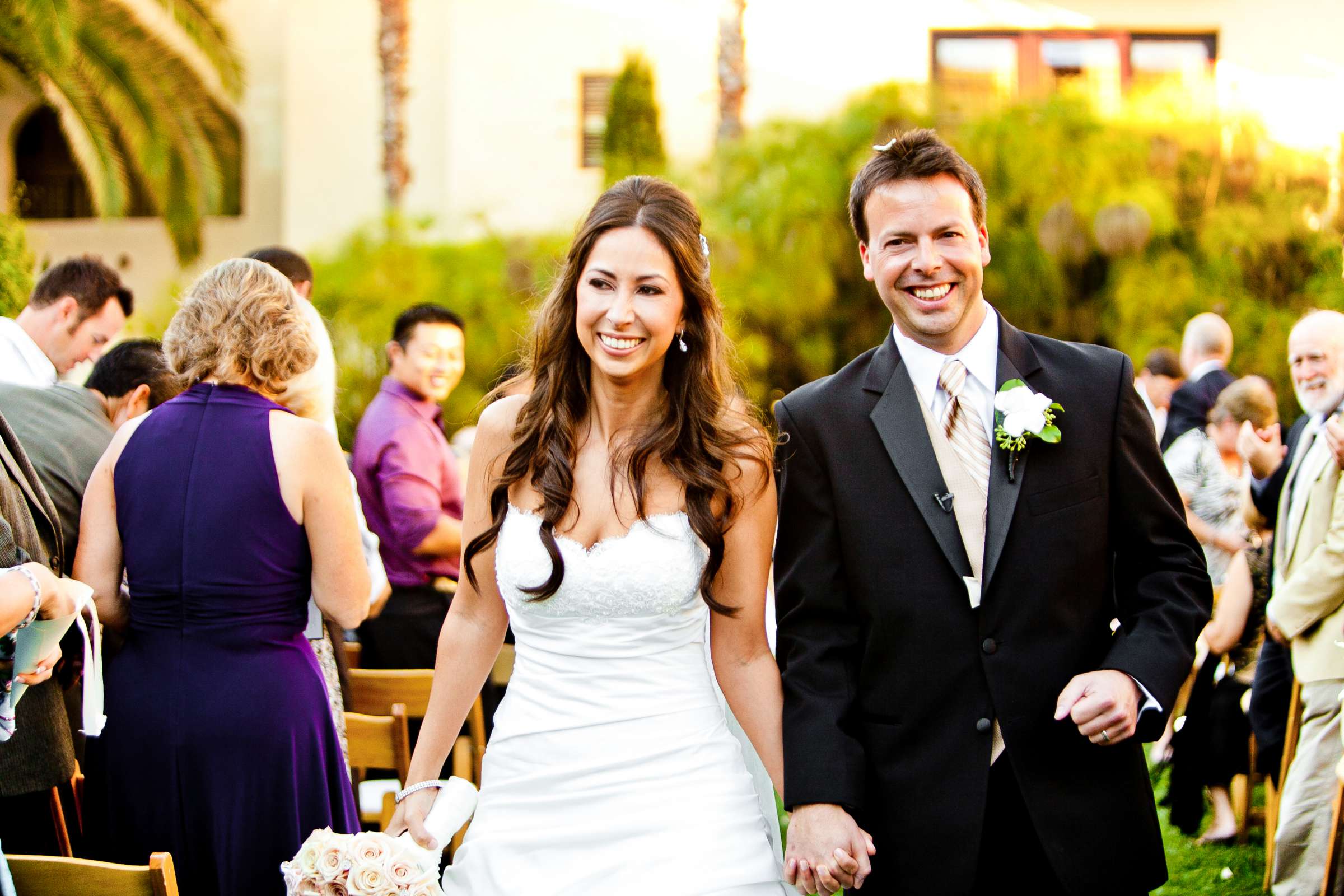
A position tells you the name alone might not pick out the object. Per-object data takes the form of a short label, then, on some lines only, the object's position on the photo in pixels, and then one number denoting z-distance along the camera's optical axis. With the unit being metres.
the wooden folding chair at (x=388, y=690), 4.19
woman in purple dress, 3.37
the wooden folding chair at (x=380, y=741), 3.66
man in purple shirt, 5.53
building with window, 15.89
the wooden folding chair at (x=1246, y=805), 5.88
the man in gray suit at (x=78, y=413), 3.77
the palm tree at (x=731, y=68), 15.37
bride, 2.75
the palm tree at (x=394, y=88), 16.08
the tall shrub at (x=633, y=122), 15.20
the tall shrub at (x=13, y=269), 5.86
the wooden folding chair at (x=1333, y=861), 4.26
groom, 2.55
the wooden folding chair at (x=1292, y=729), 5.05
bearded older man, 4.72
